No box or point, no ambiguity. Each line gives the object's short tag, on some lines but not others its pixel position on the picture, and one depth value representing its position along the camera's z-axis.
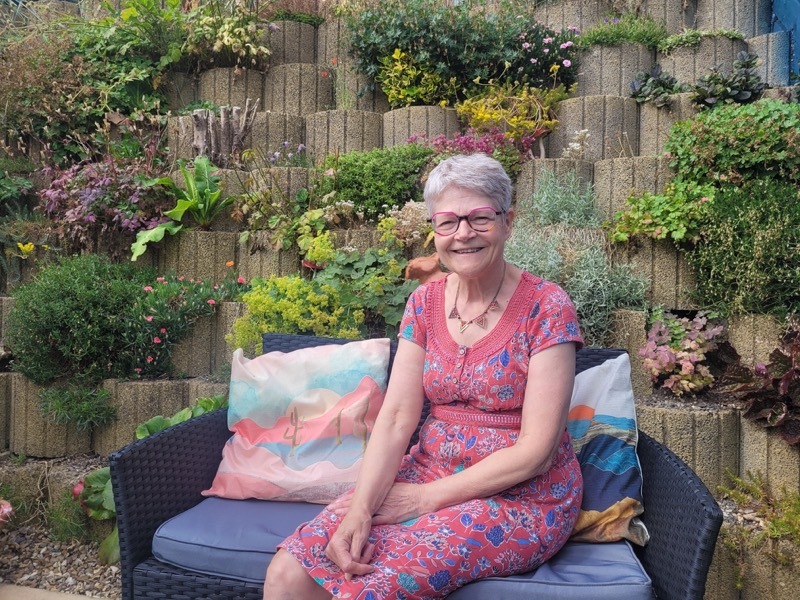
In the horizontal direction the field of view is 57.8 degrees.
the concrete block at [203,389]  3.76
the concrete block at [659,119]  5.27
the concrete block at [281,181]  4.93
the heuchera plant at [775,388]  3.09
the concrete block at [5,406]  3.99
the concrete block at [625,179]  4.36
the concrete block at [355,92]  6.38
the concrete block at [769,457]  3.13
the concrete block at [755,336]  3.42
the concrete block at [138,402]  3.81
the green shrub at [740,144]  4.02
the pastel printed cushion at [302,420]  2.35
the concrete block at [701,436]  3.23
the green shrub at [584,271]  3.73
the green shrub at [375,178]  4.79
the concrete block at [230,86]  6.42
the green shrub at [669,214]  3.85
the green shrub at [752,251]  3.46
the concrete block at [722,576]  2.79
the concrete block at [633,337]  3.63
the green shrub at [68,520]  3.39
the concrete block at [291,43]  6.78
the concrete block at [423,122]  5.68
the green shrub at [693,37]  5.92
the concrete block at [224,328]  4.11
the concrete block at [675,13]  6.86
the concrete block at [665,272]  3.96
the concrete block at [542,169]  4.57
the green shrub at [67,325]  3.79
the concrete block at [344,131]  5.78
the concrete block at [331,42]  6.67
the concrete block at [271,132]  5.86
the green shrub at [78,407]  3.77
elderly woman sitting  1.72
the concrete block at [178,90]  6.52
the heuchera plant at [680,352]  3.49
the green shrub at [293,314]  3.64
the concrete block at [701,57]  5.89
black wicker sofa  1.68
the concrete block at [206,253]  4.70
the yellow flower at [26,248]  4.77
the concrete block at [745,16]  6.59
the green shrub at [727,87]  4.98
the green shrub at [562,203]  4.32
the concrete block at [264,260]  4.51
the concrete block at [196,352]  4.10
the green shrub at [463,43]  5.91
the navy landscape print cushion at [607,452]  2.00
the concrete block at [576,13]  6.82
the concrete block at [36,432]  3.91
